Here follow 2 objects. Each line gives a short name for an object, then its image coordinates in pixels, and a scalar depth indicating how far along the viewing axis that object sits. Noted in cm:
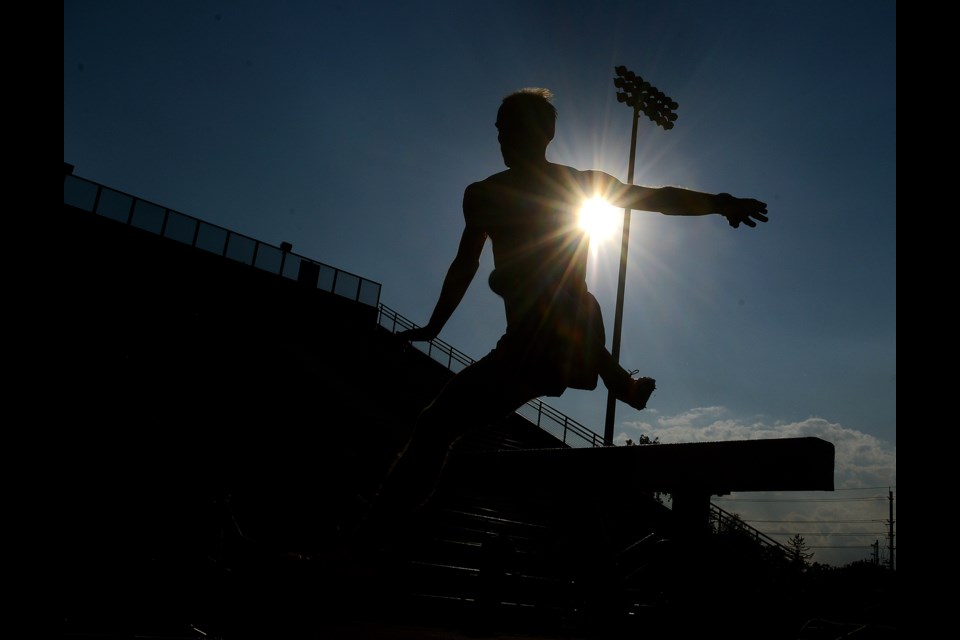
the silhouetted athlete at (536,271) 237
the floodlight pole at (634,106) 1902
